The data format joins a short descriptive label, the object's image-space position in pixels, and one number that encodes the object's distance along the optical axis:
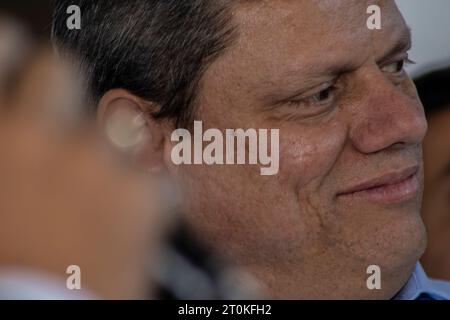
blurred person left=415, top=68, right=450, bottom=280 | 2.40
